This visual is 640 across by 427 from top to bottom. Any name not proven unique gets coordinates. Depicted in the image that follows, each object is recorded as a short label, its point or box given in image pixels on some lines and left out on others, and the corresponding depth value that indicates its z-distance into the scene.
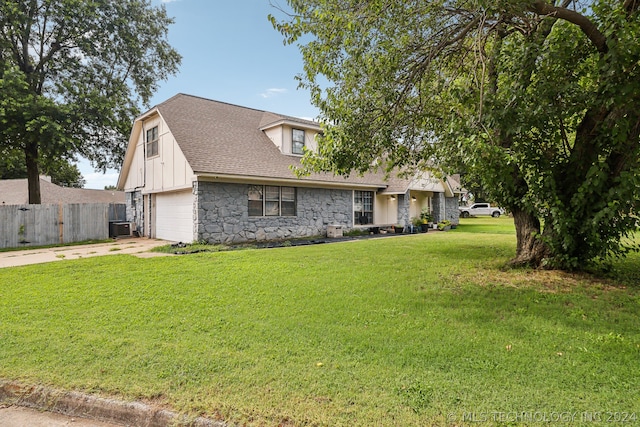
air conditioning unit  15.73
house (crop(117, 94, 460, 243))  12.50
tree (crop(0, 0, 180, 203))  15.16
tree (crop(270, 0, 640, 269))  5.10
